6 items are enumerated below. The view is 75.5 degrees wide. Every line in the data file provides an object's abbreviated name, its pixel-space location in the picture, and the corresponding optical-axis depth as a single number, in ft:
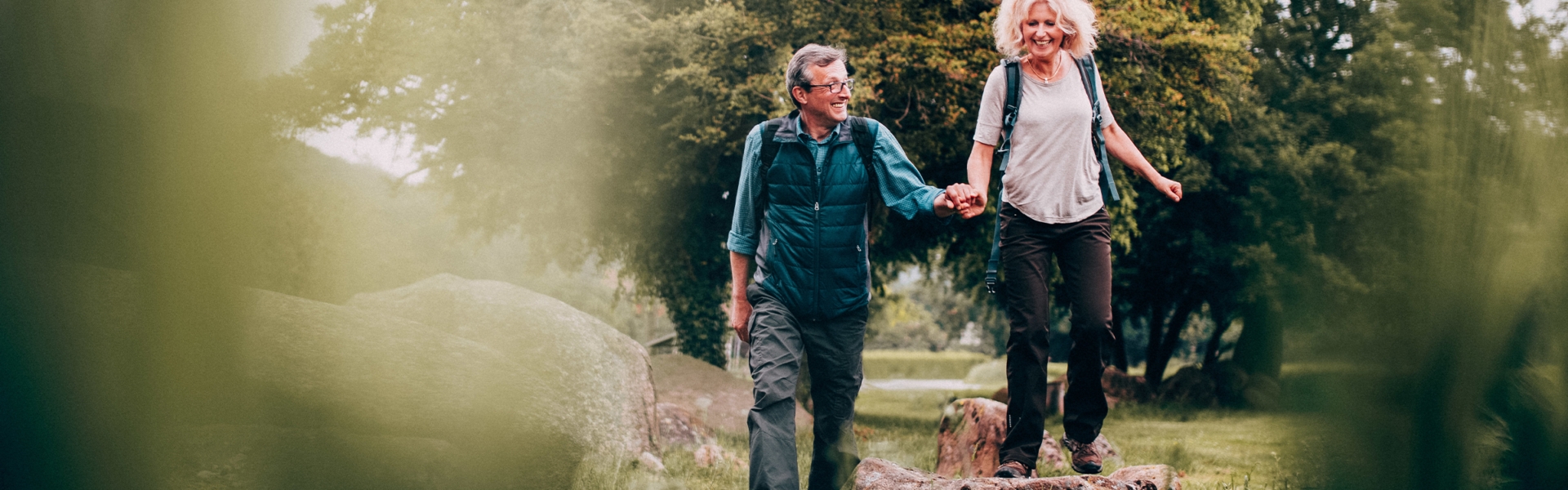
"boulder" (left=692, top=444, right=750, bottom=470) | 25.99
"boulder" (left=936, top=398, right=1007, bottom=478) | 19.40
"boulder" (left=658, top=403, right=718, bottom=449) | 30.53
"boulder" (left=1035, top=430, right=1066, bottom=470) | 21.15
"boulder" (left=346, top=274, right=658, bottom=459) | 18.57
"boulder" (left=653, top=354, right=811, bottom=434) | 40.07
